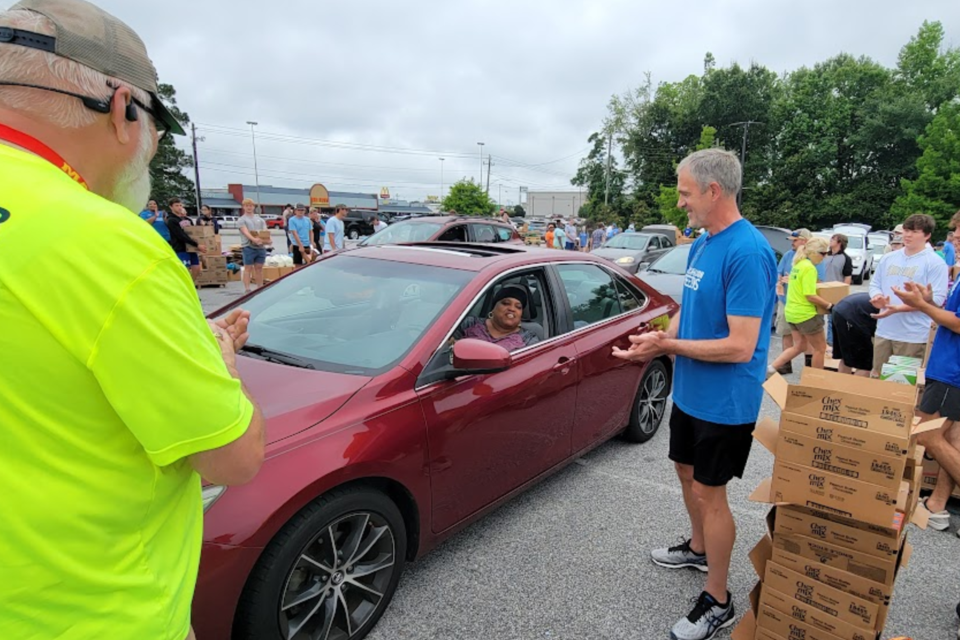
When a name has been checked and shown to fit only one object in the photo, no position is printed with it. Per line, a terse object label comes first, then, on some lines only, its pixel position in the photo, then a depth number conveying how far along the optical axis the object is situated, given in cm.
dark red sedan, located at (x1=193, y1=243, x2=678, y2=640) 186
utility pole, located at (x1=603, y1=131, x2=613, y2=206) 5189
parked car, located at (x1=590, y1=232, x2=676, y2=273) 1477
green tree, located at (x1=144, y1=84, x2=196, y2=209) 4549
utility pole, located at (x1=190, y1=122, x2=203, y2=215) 3657
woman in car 306
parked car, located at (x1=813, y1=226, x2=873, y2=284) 1908
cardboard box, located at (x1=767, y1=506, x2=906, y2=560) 189
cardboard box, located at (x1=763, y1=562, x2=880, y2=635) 192
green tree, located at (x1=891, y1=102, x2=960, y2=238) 3362
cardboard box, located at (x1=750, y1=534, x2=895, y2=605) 191
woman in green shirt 590
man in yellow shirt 76
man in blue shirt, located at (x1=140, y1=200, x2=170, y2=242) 959
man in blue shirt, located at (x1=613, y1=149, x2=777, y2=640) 220
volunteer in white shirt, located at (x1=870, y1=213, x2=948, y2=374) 462
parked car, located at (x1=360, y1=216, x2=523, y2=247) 973
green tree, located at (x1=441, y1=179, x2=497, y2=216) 3500
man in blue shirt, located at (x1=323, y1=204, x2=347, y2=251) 1223
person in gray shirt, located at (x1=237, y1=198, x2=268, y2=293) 1009
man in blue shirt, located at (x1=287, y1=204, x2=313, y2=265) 1201
